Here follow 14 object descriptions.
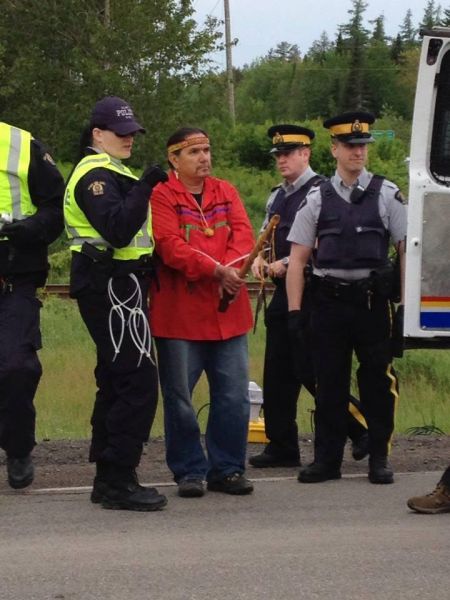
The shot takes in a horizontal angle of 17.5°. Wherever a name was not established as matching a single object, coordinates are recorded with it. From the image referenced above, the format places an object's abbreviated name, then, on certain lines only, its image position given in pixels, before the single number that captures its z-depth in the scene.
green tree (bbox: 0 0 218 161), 27.84
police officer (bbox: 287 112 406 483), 7.66
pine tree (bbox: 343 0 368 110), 74.00
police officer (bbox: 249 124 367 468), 8.39
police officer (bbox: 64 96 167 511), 7.00
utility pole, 38.06
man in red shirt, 7.43
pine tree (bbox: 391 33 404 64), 90.62
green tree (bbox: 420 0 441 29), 79.66
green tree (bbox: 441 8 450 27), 65.06
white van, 6.78
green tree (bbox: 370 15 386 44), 108.96
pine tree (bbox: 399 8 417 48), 102.94
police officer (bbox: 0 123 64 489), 7.23
